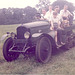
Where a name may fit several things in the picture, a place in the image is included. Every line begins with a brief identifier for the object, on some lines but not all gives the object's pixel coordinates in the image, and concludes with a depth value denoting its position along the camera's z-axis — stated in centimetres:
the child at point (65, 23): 826
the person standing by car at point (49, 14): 822
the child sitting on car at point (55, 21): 771
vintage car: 595
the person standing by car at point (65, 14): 890
